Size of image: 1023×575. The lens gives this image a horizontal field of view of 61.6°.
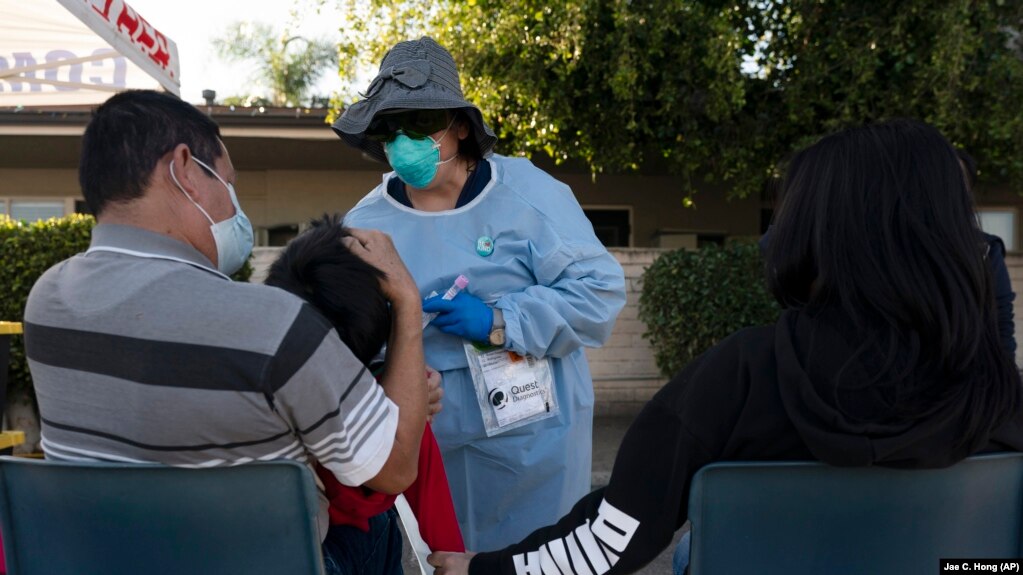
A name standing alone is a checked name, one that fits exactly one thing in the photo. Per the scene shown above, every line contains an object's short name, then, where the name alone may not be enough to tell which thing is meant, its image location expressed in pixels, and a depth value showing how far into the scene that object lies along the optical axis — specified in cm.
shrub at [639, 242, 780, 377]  714
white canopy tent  424
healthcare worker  224
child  160
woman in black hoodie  128
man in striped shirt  132
